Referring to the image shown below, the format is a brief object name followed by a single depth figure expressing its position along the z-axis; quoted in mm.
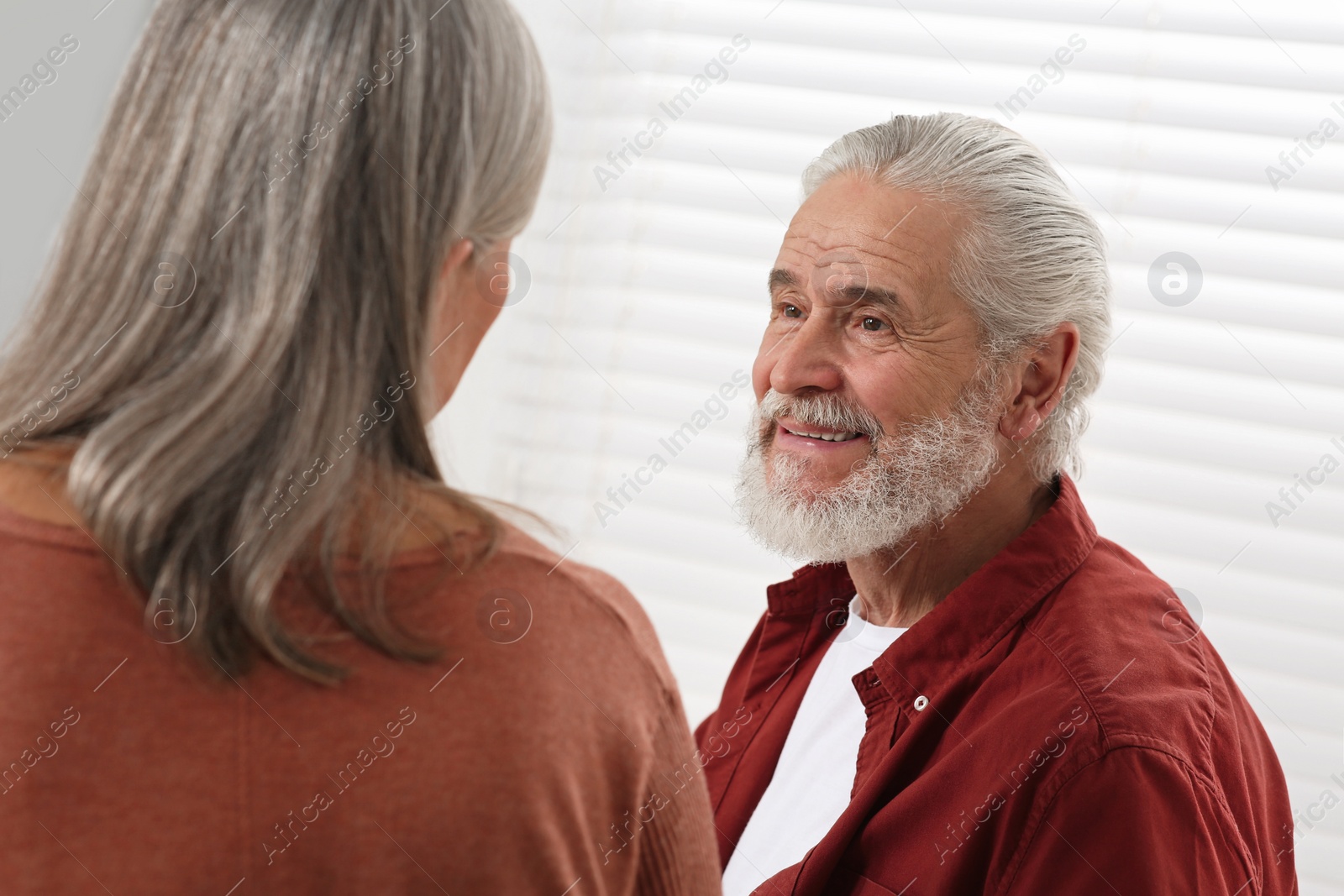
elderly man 1132
